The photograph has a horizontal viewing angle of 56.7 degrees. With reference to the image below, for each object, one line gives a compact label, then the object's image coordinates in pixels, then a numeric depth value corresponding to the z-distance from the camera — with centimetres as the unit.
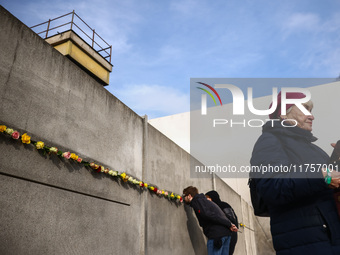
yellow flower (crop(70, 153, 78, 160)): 303
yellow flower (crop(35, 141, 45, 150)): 267
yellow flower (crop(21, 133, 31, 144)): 255
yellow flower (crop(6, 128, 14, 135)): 243
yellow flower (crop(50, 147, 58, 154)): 279
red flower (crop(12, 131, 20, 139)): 246
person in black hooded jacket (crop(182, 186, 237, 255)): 465
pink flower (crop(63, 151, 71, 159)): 291
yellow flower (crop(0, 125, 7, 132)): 239
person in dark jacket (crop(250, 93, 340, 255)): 164
